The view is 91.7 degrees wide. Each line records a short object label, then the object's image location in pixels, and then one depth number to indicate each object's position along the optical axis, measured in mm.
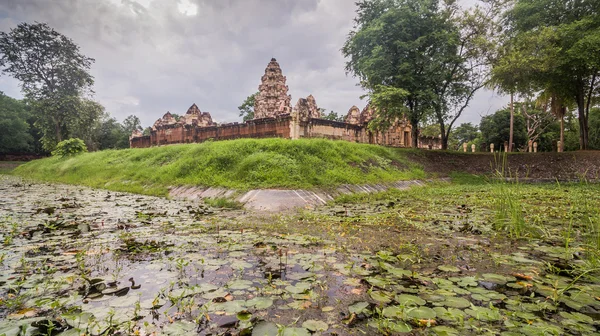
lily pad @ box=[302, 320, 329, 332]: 1767
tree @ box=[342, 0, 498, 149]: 16219
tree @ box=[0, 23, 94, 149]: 27516
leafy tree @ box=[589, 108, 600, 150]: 34156
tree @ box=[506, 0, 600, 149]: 14320
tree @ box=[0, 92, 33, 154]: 34156
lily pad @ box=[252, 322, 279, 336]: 1680
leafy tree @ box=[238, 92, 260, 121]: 44812
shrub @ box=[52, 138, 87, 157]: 21953
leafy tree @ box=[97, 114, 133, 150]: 48438
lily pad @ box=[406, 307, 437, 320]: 1878
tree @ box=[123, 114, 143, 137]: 61894
